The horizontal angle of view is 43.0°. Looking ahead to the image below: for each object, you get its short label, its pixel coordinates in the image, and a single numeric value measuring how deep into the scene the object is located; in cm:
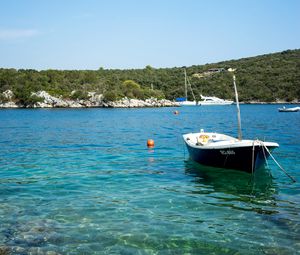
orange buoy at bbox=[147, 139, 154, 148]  3014
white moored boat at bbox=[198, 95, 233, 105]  14188
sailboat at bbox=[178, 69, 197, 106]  14002
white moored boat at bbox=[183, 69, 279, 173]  1687
